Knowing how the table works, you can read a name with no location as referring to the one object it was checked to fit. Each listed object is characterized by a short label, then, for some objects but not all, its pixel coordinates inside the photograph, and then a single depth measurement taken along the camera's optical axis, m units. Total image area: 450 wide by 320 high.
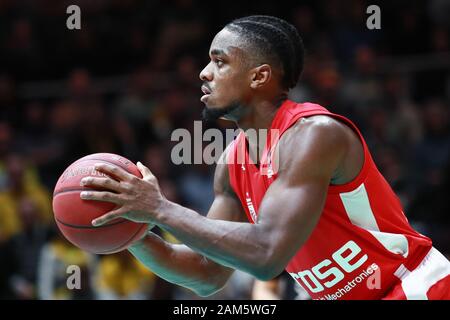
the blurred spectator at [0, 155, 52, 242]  16.72
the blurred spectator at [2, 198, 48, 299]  15.71
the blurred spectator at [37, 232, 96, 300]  15.34
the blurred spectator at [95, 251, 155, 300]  15.15
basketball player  6.78
